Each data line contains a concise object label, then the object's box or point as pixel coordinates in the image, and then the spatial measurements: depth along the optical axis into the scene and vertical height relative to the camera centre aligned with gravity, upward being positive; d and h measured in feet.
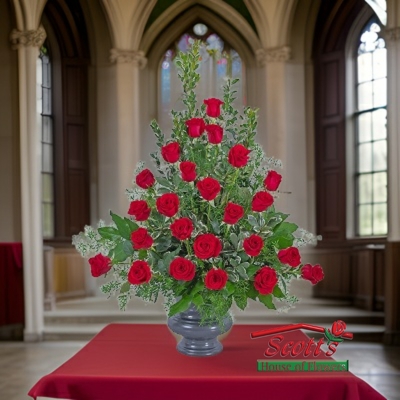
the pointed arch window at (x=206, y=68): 34.83 +7.20
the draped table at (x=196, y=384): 6.37 -2.25
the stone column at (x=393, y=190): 22.99 -0.28
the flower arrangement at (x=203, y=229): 6.68 -0.55
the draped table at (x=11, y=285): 23.73 -4.13
